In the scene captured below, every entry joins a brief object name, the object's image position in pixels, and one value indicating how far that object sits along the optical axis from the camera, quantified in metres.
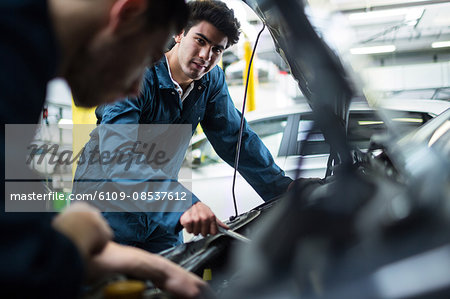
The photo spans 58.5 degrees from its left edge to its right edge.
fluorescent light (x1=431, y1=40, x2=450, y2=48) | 10.95
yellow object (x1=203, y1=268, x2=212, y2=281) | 1.13
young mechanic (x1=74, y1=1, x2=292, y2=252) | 1.82
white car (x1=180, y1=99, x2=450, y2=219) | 3.32
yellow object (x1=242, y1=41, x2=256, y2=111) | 7.82
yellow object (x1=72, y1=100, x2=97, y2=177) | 3.62
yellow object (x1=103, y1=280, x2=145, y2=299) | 0.62
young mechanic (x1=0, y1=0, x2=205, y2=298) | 0.51
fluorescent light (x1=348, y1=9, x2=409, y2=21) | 5.60
